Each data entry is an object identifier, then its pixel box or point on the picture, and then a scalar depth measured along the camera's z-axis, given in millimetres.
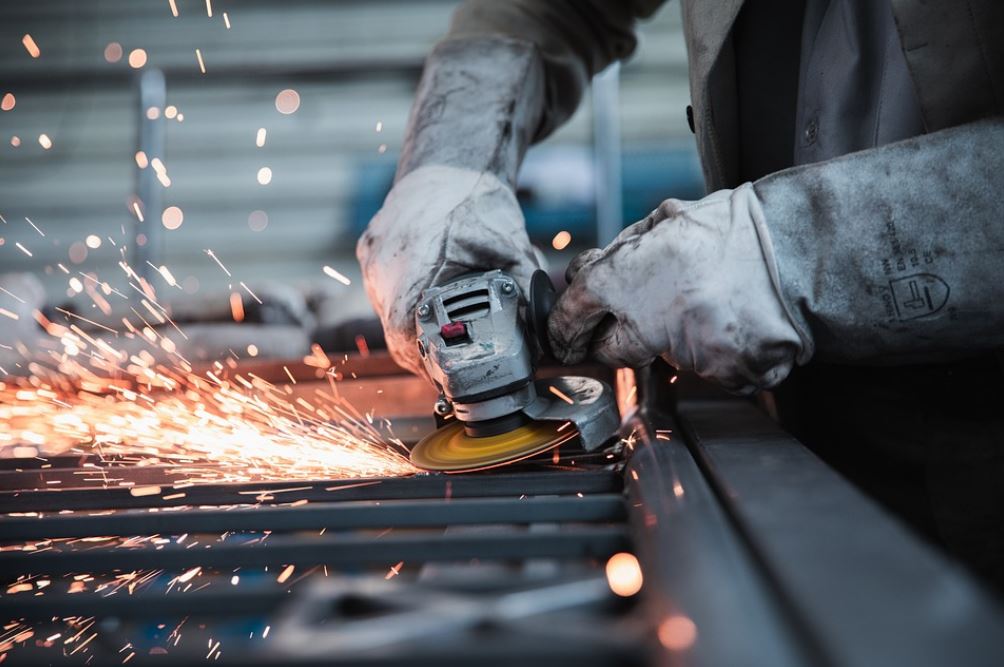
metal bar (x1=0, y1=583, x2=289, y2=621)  658
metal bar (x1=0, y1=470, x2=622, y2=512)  1021
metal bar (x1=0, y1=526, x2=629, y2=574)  749
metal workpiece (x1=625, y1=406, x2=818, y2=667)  471
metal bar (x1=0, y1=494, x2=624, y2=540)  885
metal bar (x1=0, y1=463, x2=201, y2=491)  1166
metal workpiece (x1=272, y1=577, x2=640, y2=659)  533
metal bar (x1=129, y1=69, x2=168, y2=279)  3527
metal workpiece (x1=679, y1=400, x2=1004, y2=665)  440
